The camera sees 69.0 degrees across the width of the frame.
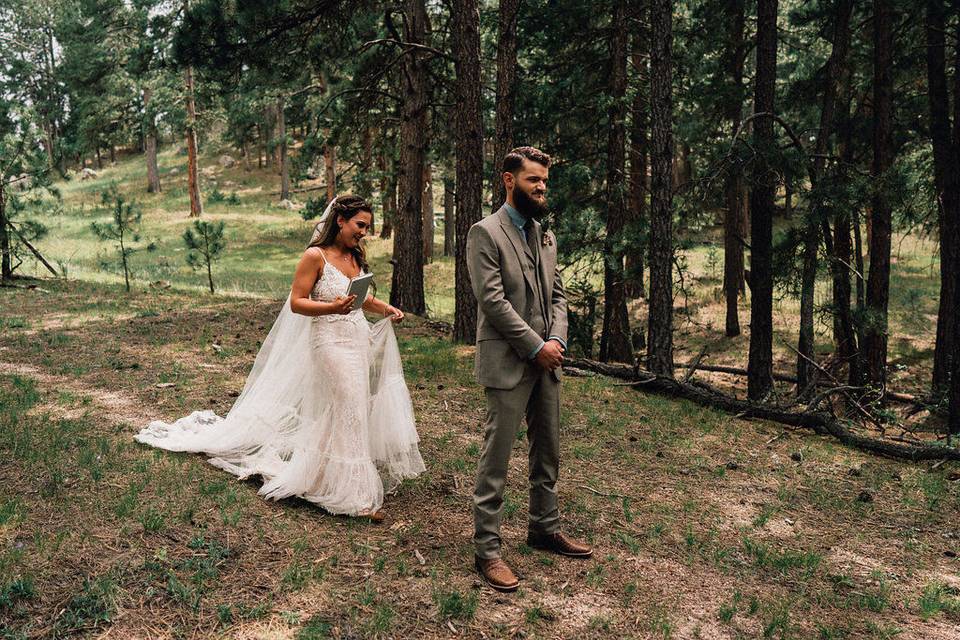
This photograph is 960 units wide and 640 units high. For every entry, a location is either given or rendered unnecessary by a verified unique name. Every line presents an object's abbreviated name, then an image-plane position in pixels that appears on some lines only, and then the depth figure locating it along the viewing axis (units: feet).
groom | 14.40
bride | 17.62
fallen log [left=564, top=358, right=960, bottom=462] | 25.61
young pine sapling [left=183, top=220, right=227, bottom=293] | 50.83
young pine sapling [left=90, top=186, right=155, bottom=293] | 51.19
